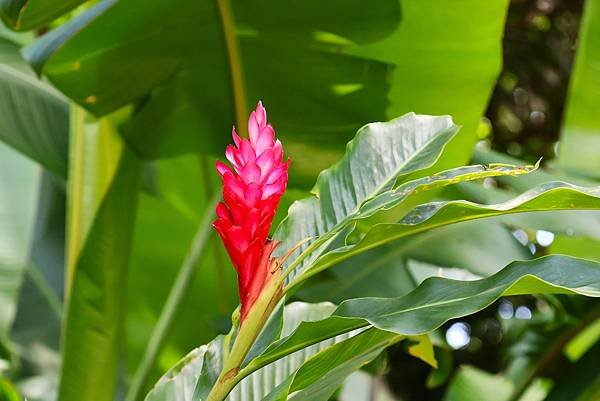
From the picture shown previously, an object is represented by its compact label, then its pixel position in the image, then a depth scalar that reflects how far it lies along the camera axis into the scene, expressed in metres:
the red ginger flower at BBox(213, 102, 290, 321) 2.10
